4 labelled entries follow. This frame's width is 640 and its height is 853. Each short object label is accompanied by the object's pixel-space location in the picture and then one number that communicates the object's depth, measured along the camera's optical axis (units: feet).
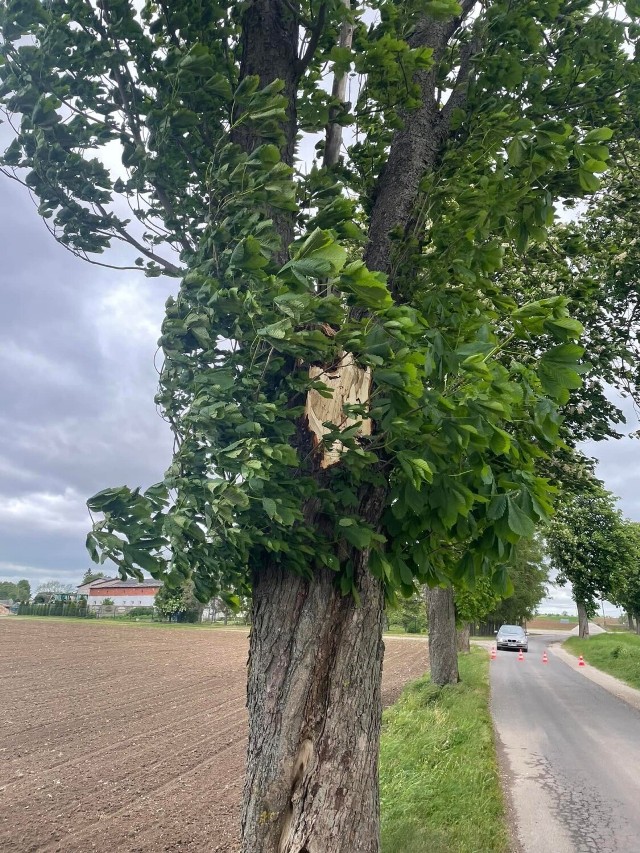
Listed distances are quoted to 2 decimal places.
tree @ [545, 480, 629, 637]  94.99
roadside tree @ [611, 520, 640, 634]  95.30
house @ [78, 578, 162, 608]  289.53
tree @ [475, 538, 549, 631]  125.90
